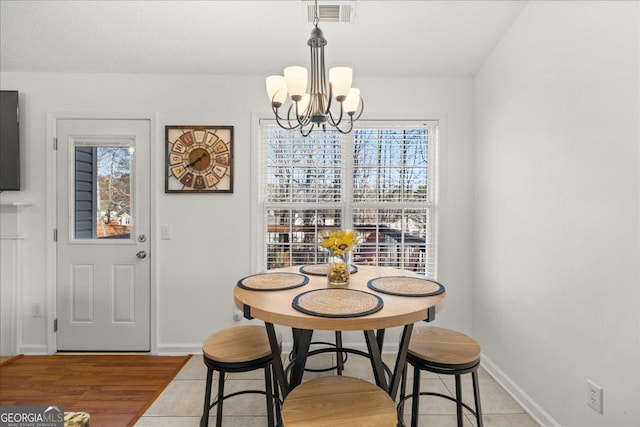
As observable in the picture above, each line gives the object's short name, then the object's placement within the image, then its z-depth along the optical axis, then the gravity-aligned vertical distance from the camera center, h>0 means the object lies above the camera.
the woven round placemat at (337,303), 1.43 -0.43
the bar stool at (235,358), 1.64 -0.74
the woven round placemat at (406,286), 1.73 -0.42
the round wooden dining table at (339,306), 1.39 -0.44
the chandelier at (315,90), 1.68 +0.65
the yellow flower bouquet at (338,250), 1.88 -0.23
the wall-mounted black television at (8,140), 2.80 +0.57
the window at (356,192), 2.98 +0.16
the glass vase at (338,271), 1.89 -0.35
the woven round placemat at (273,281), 1.82 -0.42
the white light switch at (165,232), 2.91 -0.20
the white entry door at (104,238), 2.90 -0.26
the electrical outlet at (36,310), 2.89 -0.89
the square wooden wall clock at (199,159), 2.89 +0.44
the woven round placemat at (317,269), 2.16 -0.40
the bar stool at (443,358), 1.58 -0.71
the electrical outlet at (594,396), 1.56 -0.88
